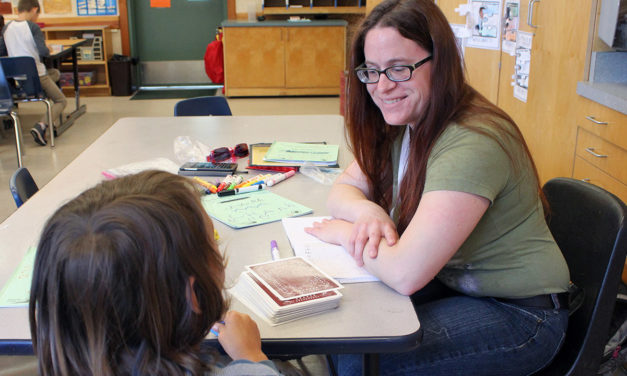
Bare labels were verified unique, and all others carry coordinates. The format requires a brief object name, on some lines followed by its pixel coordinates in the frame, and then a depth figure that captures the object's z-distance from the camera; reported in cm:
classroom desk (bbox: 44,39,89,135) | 549
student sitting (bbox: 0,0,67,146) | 517
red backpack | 721
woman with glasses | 114
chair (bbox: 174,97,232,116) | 297
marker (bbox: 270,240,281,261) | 132
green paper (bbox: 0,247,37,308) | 113
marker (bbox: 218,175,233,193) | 178
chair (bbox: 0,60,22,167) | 433
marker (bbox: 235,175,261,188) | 179
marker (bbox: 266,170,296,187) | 183
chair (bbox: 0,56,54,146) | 464
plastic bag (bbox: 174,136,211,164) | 213
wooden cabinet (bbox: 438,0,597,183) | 274
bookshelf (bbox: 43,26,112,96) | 724
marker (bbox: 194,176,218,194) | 177
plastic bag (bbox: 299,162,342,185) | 189
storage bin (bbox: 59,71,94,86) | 728
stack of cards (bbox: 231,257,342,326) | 107
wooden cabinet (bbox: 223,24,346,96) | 700
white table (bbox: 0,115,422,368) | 102
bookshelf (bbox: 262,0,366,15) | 728
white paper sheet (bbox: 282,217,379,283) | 122
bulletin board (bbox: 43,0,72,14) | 748
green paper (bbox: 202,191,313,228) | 154
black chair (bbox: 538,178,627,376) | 120
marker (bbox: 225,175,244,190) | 179
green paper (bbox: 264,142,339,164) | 204
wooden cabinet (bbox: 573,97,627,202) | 230
